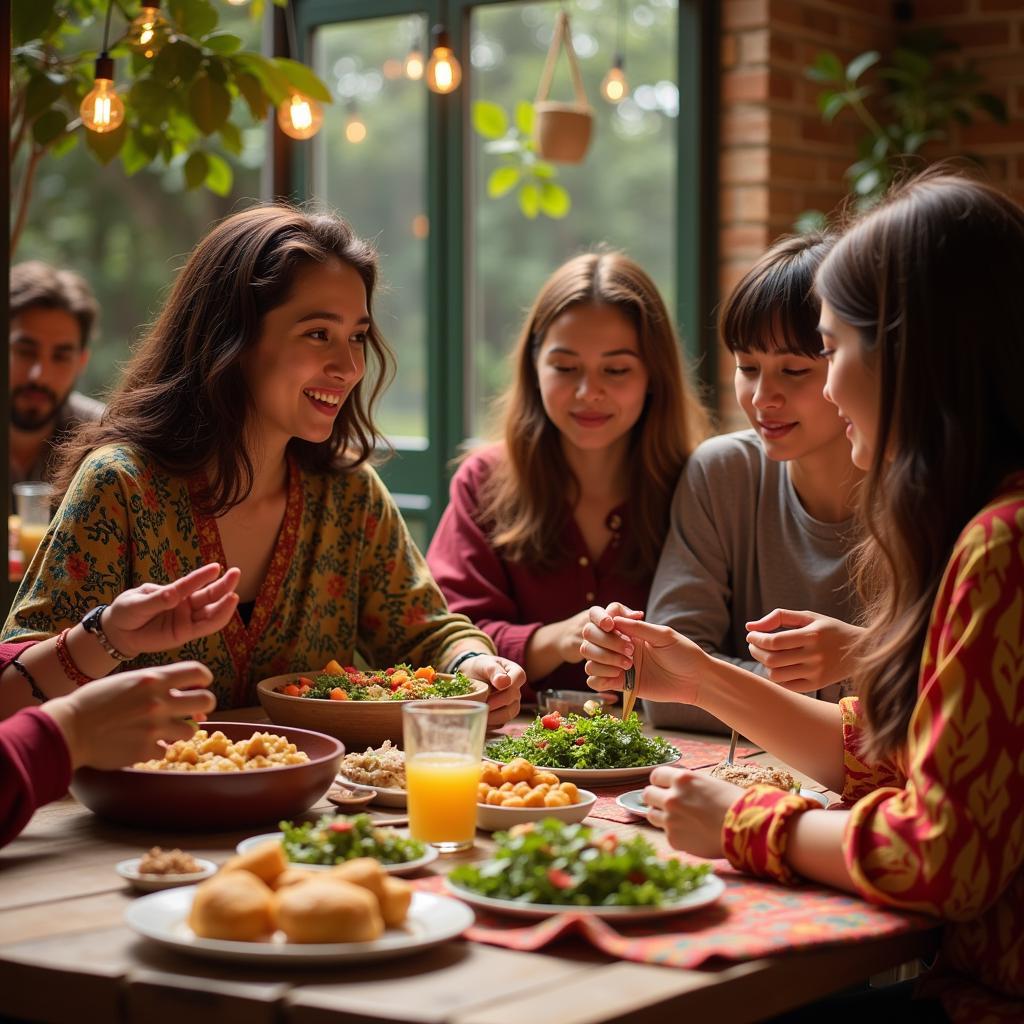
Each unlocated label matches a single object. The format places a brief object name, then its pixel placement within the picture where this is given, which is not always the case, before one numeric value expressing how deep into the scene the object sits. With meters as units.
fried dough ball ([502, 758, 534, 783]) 1.71
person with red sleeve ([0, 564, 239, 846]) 1.46
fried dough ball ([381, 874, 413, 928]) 1.27
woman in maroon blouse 2.74
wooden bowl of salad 1.96
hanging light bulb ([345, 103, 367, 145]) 4.66
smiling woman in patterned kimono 2.17
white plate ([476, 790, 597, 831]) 1.60
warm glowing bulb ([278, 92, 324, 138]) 2.78
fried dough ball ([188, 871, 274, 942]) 1.22
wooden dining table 1.15
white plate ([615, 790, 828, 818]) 1.71
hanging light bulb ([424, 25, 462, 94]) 3.28
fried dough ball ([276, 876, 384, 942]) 1.22
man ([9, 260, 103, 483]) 4.33
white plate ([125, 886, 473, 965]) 1.20
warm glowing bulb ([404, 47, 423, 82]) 4.21
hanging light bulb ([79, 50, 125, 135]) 2.42
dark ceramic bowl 1.56
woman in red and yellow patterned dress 1.35
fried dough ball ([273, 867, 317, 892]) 1.29
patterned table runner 1.26
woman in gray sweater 2.37
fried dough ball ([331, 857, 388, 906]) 1.27
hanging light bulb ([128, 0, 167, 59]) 2.54
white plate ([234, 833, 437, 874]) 1.40
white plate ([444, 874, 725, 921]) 1.31
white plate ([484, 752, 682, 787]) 1.82
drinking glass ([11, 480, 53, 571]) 3.38
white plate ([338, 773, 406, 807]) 1.73
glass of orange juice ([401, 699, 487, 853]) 1.52
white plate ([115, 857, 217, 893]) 1.39
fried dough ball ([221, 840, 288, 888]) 1.30
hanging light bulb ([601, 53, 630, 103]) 4.11
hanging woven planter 4.06
